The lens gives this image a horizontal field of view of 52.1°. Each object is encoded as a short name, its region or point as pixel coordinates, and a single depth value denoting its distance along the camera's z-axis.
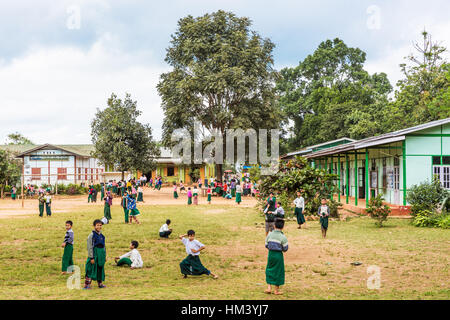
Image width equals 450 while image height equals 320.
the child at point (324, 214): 15.01
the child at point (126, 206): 19.49
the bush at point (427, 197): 19.08
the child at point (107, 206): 20.22
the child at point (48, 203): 22.55
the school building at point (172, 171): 58.81
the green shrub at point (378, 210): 17.61
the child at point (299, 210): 17.59
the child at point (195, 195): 29.54
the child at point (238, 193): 29.79
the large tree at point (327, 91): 53.72
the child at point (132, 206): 18.80
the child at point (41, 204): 22.61
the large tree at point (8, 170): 40.38
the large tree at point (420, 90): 40.41
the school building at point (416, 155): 20.62
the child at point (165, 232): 15.21
